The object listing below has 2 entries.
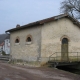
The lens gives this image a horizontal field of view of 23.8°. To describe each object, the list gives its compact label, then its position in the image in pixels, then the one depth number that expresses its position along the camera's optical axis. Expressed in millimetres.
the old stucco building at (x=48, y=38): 21375
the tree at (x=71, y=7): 43500
